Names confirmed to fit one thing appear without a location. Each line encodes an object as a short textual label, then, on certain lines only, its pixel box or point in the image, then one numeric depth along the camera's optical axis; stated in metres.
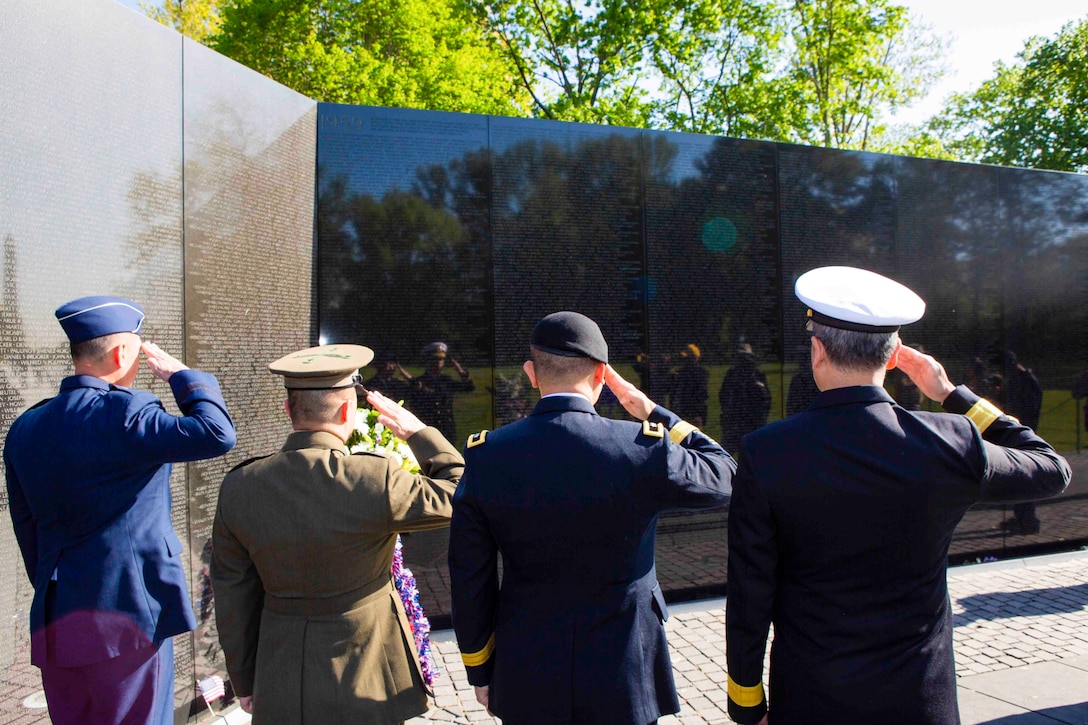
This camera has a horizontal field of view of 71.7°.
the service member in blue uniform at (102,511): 2.92
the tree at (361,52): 19.58
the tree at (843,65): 22.59
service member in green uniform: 2.47
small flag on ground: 4.35
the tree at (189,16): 25.53
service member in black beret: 2.44
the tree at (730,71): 22.34
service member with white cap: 2.21
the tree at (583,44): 21.94
